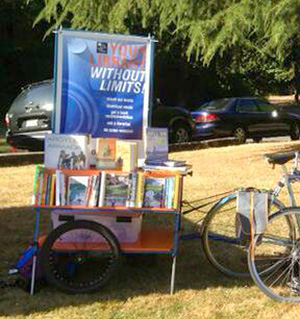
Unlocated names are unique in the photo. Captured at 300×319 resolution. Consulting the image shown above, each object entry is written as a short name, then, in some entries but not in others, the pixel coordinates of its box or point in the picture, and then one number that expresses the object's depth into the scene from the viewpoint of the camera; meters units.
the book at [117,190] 4.99
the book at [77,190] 4.98
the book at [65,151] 5.10
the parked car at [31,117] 13.12
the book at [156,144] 5.44
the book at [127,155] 5.08
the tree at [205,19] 9.22
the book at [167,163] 5.17
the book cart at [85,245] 5.00
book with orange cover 5.20
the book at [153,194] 5.01
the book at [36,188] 4.94
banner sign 5.43
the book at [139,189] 4.98
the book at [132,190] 4.97
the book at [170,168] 5.07
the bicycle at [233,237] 5.18
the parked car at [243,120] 18.14
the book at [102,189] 4.96
